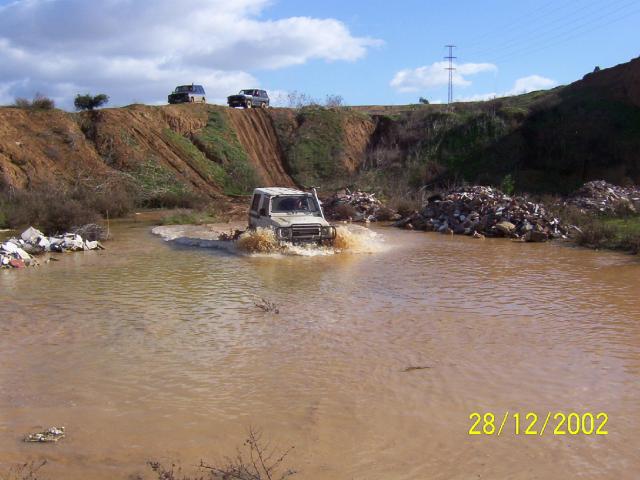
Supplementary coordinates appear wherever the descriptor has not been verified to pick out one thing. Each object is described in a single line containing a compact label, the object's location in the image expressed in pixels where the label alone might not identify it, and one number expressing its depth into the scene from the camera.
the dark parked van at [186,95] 44.56
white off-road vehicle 16.05
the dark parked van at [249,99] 46.72
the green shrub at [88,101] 41.41
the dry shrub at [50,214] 20.78
